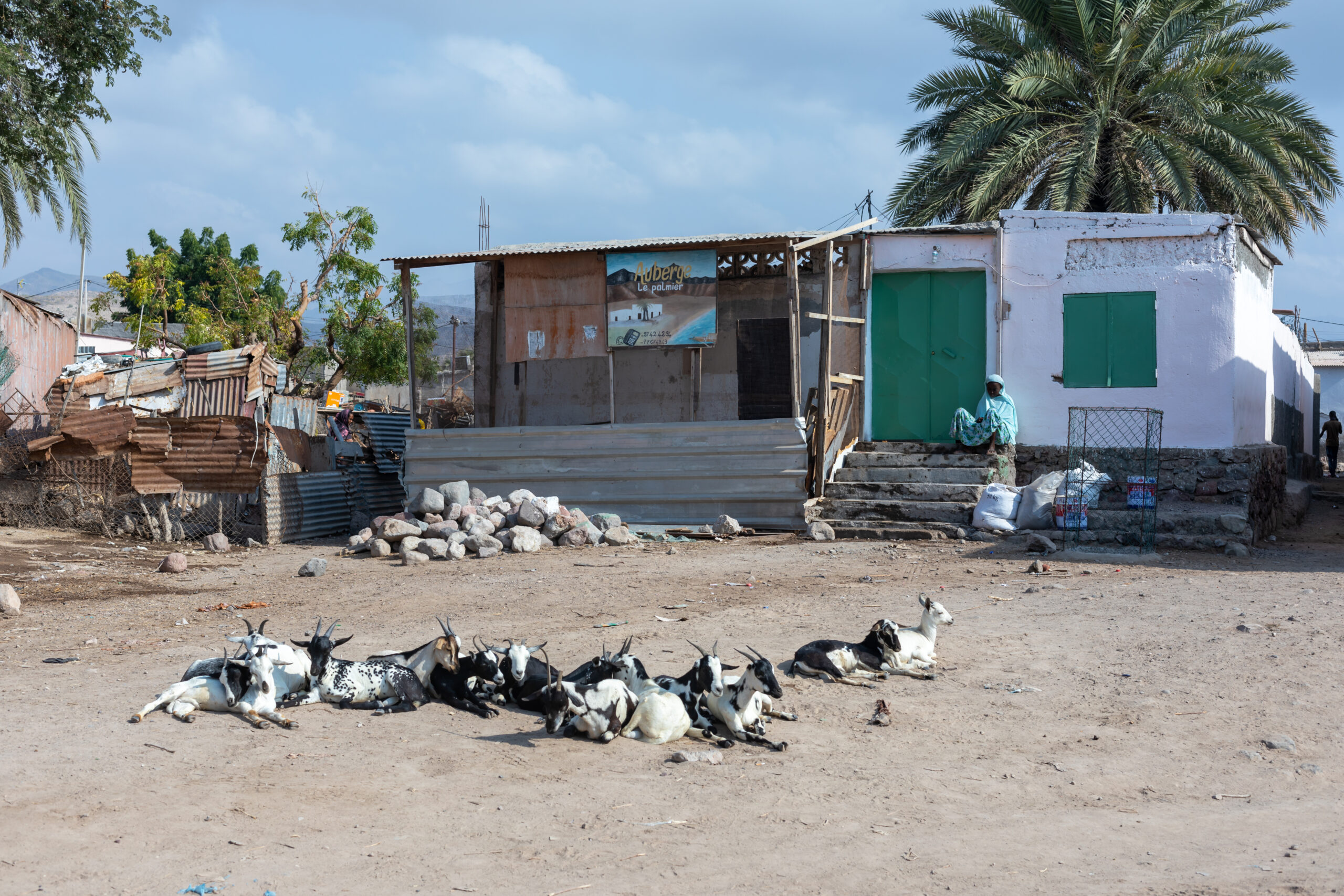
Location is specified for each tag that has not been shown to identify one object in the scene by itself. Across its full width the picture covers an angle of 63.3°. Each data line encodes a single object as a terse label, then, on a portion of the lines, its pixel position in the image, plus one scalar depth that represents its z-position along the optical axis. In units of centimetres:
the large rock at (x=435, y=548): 1162
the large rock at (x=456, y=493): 1309
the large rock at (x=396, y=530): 1194
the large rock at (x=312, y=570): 1059
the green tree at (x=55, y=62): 1098
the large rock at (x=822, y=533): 1243
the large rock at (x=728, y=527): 1284
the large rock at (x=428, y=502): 1284
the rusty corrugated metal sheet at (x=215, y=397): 1418
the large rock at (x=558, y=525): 1240
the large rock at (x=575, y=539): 1228
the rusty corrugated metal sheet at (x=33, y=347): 1609
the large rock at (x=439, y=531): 1205
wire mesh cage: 1143
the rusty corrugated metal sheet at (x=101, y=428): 1319
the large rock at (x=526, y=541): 1188
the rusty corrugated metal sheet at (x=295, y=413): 1457
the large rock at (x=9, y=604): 829
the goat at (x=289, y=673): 567
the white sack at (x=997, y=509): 1212
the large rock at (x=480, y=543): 1171
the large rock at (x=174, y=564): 1084
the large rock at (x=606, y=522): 1259
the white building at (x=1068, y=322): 1329
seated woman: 1354
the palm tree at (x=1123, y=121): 1655
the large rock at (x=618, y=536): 1238
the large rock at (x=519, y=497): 1278
